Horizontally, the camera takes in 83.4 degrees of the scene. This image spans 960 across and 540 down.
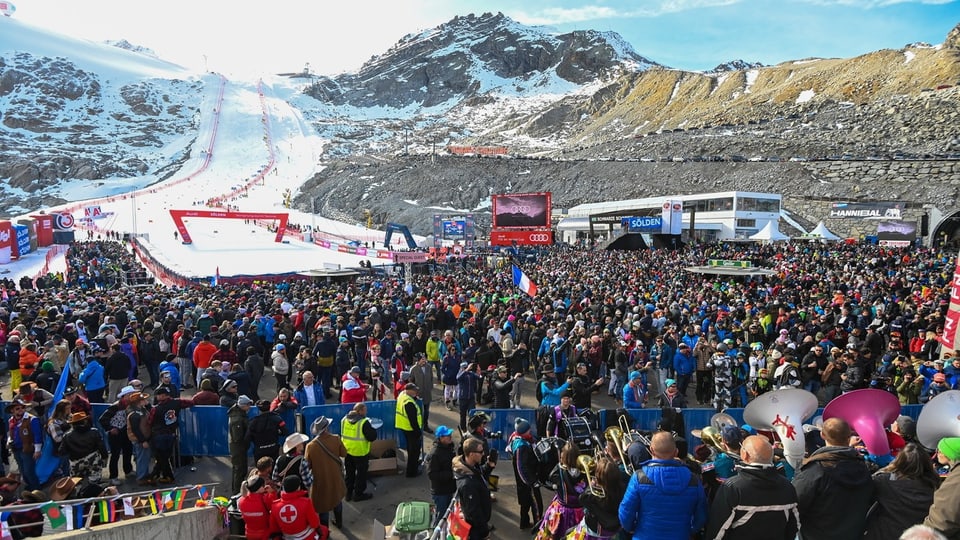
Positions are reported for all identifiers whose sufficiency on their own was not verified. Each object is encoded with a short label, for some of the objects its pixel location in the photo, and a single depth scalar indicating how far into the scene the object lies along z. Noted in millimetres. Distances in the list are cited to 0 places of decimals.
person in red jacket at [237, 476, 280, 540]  4406
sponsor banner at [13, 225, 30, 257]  35341
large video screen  40844
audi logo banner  39906
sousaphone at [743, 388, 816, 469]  4281
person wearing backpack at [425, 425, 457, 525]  5047
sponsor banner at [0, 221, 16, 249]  32094
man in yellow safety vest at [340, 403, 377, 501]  6016
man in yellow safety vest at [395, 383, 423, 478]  6586
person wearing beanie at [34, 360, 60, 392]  7702
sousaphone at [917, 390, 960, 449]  3932
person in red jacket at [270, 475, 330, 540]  4344
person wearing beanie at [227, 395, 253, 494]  6031
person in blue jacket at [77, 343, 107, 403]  8148
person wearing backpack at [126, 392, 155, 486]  6336
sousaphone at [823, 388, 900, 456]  4426
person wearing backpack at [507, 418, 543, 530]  5117
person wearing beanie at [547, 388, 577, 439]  5781
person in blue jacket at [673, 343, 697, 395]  9516
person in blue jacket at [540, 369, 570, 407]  7113
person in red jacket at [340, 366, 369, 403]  7738
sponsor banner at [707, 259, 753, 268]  23131
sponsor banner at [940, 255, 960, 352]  8662
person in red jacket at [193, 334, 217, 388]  9656
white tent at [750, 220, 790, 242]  36375
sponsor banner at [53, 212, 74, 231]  45250
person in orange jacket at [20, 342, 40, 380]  8642
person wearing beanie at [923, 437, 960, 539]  2844
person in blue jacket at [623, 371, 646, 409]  7652
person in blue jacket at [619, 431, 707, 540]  3303
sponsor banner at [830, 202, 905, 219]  37866
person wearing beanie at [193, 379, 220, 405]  7359
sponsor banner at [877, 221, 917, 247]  31750
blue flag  5812
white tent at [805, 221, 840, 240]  36719
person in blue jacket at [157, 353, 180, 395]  8491
